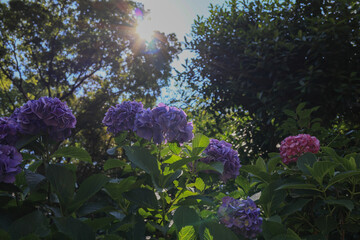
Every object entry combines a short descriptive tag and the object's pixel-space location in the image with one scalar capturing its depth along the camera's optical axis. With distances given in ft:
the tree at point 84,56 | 32.94
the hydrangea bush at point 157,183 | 2.54
